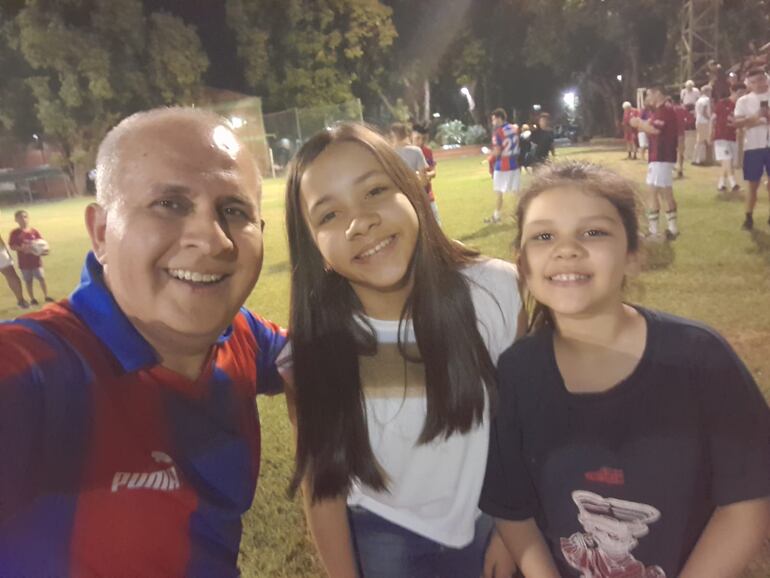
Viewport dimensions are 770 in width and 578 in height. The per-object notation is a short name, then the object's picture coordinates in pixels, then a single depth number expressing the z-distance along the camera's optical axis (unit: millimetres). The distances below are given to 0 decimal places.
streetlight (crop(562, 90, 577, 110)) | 40891
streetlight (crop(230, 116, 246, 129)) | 27028
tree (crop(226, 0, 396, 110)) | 32656
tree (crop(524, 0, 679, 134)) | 30734
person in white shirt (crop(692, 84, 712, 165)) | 15140
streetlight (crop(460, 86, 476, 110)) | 43875
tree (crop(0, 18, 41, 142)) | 30016
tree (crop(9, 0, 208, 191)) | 28406
